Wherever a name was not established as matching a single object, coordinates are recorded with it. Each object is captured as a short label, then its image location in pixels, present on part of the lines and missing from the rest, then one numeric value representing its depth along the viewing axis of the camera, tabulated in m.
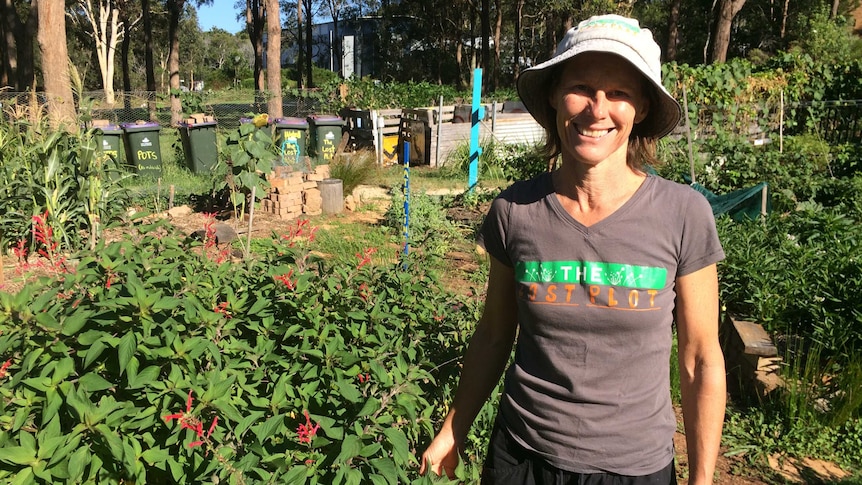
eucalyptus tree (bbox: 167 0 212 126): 23.88
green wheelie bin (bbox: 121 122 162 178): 12.47
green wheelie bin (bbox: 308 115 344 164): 14.21
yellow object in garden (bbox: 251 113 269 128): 7.69
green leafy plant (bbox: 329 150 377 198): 10.77
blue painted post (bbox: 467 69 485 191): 10.20
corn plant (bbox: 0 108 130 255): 6.33
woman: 1.53
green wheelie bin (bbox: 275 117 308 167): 13.02
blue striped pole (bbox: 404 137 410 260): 6.12
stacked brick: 9.30
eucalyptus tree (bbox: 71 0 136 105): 38.34
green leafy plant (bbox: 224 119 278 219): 7.32
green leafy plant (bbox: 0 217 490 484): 1.64
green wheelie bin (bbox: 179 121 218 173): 13.48
